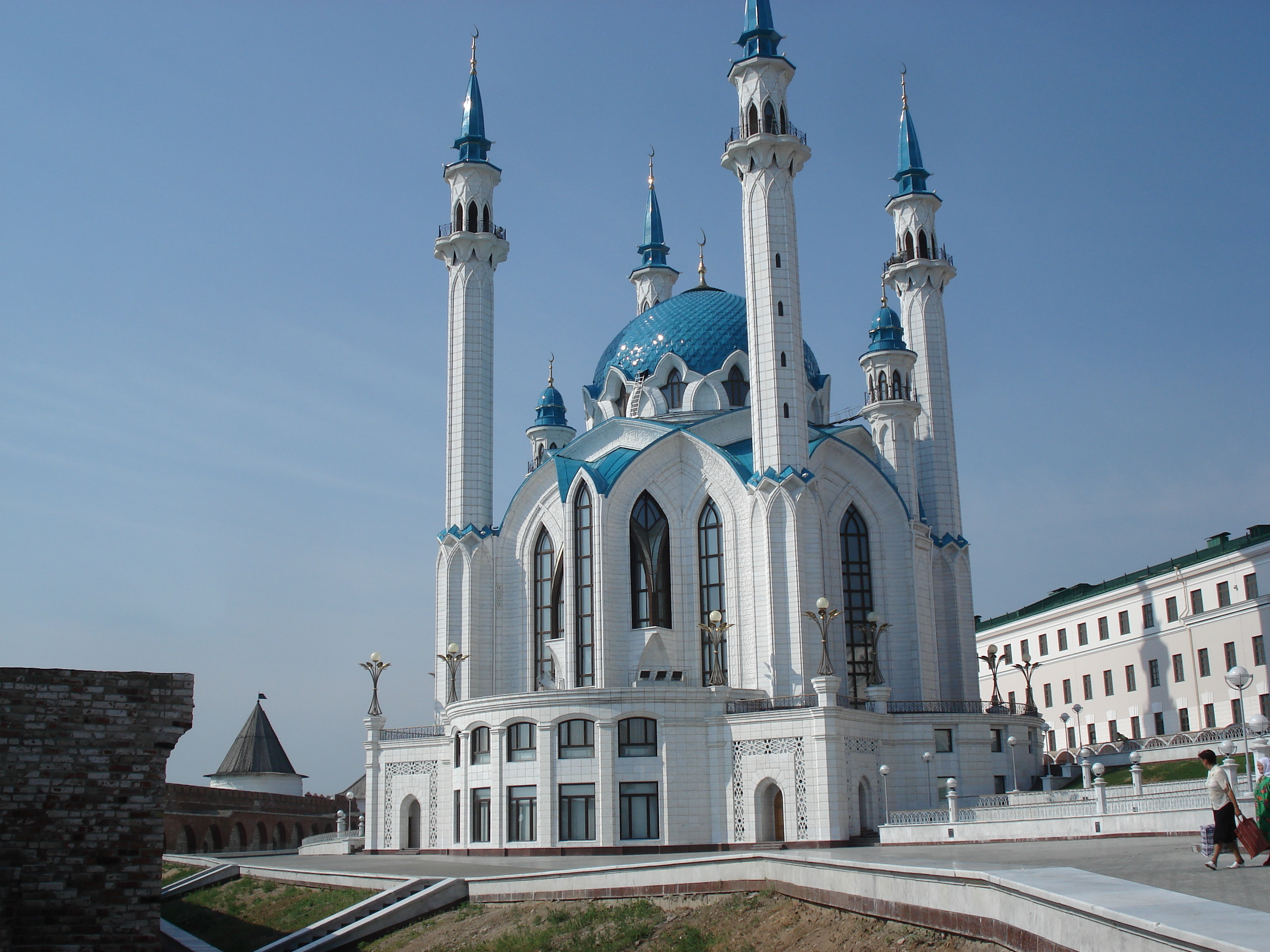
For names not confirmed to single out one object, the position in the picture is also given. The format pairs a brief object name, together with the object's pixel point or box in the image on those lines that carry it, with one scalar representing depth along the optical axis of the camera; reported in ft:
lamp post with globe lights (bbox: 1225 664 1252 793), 82.64
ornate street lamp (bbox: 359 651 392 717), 144.66
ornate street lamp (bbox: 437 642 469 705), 148.25
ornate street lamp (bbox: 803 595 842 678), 123.24
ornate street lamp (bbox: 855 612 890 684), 140.46
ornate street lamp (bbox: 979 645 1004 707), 164.04
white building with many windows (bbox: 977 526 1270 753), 160.15
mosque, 123.03
